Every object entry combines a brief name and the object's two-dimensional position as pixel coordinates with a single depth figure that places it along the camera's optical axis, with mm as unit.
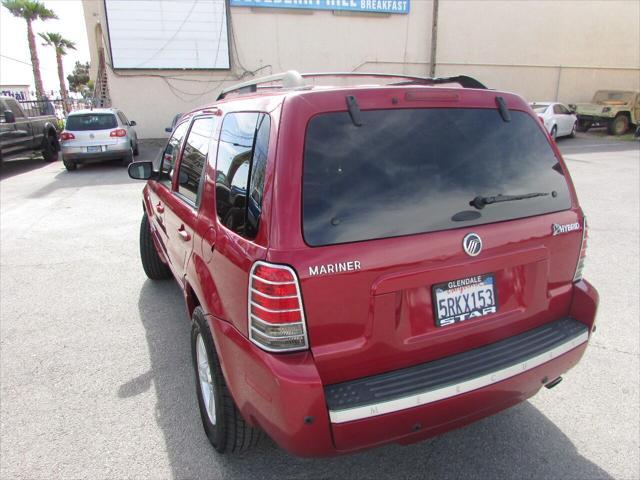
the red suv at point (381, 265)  1865
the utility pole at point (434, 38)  21375
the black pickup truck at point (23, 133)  12641
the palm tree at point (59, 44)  38906
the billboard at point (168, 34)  17719
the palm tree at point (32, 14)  27395
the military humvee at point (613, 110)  21125
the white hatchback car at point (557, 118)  18438
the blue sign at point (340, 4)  19031
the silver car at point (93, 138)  12781
